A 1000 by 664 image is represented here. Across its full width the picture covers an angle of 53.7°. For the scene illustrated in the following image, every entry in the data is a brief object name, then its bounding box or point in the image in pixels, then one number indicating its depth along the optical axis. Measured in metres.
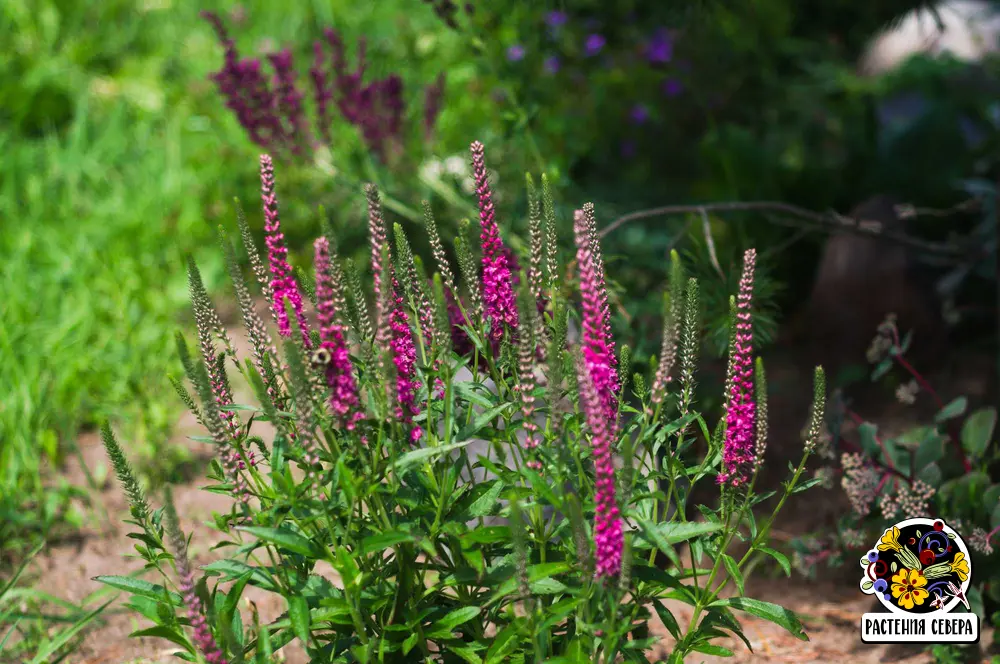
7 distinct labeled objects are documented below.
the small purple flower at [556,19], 4.45
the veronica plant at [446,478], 1.69
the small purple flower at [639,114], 4.89
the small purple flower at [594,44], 4.42
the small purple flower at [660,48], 4.77
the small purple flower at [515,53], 3.67
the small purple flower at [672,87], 4.82
